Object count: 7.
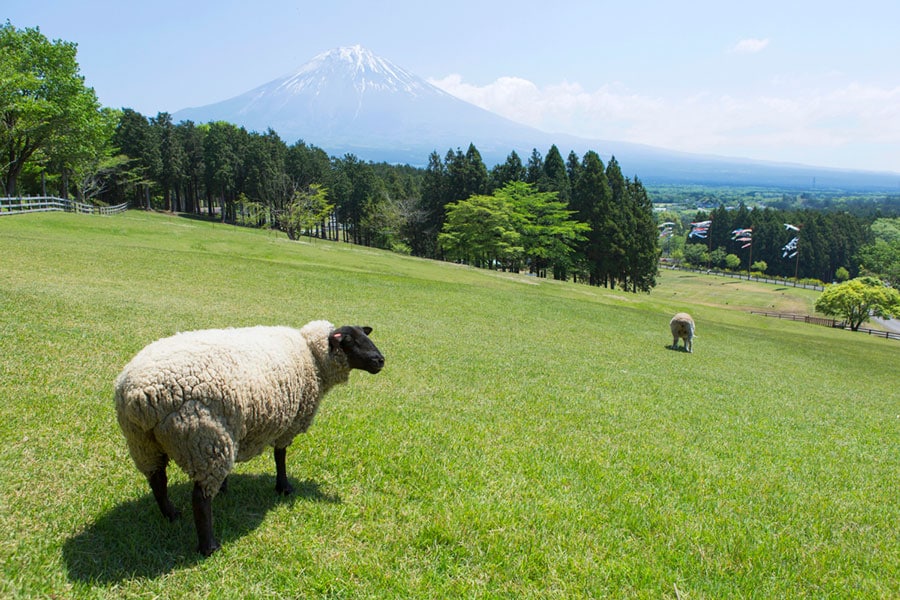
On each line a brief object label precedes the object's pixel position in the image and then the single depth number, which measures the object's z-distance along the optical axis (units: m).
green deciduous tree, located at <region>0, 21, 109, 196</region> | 35.00
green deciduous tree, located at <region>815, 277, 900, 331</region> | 60.81
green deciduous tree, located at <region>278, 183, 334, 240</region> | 61.00
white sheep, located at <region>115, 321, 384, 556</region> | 3.99
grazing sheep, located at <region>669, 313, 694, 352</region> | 19.55
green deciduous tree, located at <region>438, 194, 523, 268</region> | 55.62
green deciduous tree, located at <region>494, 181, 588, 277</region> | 56.72
